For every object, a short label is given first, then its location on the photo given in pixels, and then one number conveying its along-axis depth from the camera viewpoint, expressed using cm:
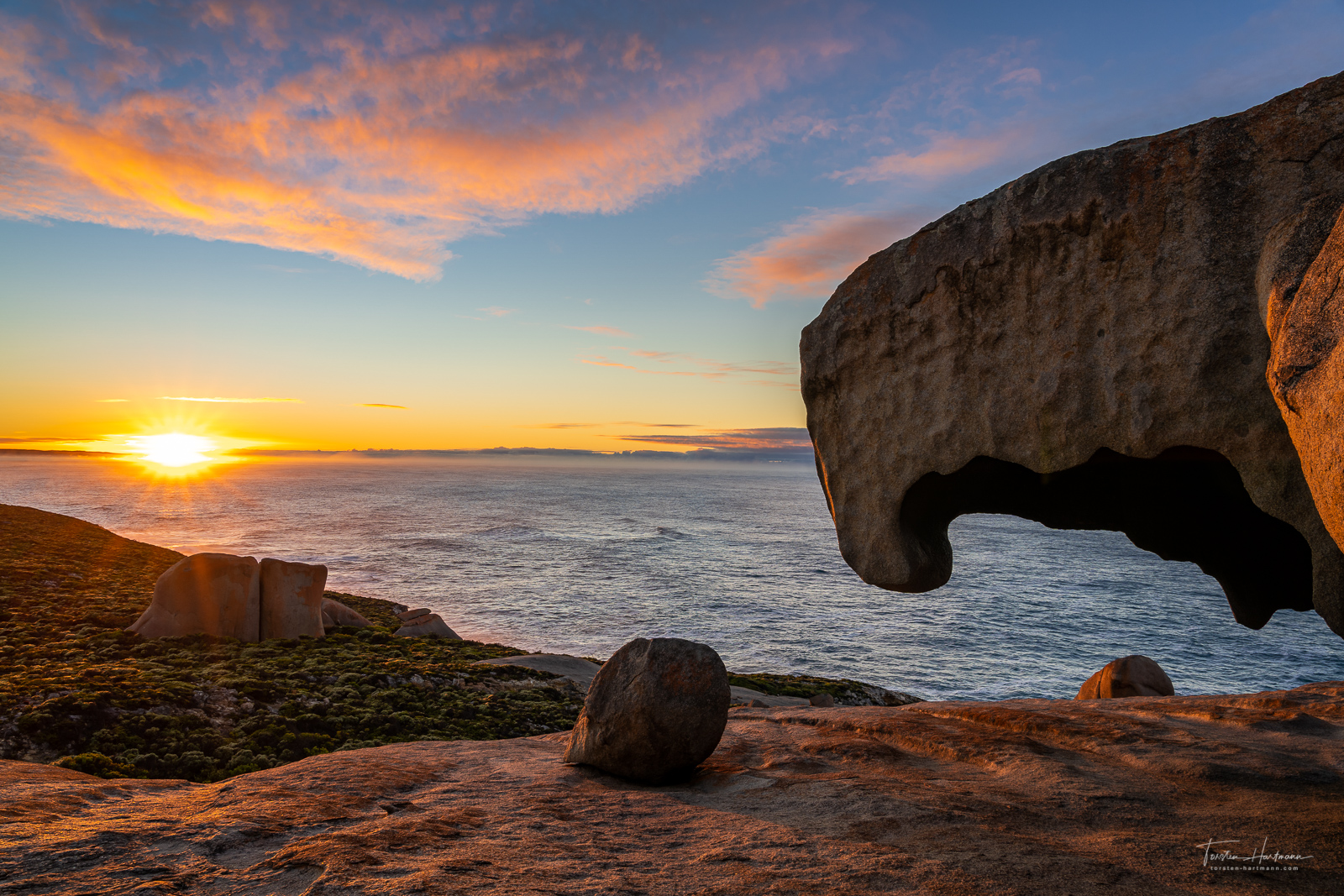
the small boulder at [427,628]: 2372
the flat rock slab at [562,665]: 1903
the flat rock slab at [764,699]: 1772
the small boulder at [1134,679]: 1446
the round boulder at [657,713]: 689
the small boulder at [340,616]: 2316
